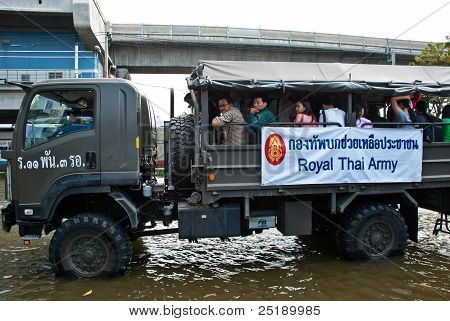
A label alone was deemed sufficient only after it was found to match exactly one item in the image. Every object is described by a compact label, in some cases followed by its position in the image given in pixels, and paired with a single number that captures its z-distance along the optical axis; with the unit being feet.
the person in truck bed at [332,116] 20.13
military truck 17.80
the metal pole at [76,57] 79.25
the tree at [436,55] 54.90
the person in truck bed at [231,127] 19.63
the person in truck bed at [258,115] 19.89
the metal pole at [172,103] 22.36
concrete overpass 81.87
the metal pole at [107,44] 77.14
